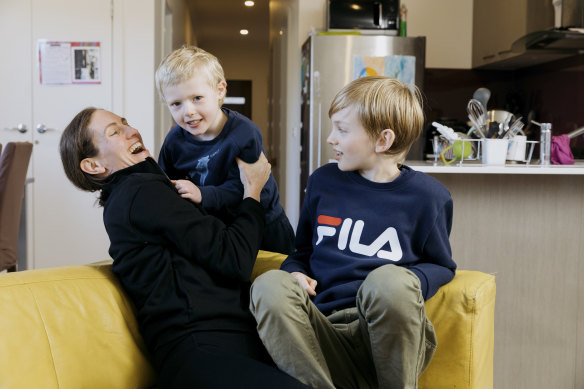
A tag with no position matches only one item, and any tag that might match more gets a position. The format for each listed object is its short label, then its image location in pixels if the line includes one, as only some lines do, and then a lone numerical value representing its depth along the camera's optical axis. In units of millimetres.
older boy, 1173
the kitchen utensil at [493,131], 2594
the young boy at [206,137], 1636
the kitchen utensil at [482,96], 2643
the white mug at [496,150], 2438
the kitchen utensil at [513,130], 2545
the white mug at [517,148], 2533
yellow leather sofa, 1192
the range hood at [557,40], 3513
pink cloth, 2488
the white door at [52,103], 4246
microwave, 4418
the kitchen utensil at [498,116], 2697
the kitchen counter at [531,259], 2297
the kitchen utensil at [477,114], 2594
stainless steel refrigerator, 4262
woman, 1291
